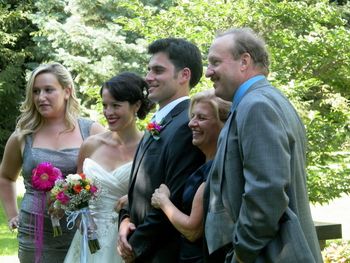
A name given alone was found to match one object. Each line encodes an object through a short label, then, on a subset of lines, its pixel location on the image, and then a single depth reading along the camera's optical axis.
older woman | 7.95
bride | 10.17
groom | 8.45
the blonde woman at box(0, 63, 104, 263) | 10.87
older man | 6.38
